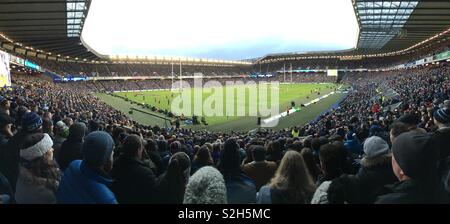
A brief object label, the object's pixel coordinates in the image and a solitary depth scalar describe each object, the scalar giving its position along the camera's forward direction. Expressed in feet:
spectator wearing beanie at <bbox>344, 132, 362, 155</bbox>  28.04
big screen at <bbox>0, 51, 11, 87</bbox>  92.99
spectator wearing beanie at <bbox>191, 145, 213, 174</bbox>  19.79
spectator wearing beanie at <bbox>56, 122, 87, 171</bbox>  19.88
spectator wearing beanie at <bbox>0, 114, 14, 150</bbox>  21.48
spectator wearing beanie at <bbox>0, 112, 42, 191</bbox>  18.29
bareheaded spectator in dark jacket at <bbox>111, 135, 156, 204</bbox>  14.66
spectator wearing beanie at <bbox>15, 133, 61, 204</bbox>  13.14
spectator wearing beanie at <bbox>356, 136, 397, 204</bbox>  13.93
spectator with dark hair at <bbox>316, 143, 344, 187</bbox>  13.82
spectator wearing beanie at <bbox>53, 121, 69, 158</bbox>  23.53
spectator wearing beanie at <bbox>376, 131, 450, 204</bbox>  10.16
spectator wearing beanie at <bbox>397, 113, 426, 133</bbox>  24.21
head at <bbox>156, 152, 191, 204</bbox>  14.96
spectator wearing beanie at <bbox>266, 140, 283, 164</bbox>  24.98
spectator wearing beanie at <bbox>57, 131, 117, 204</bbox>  11.78
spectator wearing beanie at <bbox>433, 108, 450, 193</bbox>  14.85
